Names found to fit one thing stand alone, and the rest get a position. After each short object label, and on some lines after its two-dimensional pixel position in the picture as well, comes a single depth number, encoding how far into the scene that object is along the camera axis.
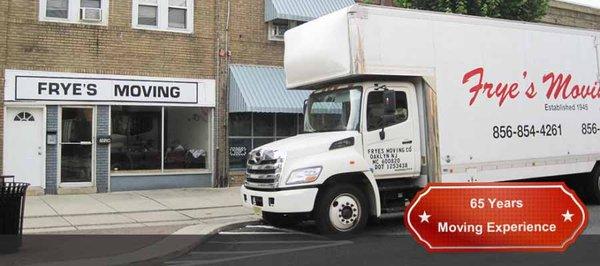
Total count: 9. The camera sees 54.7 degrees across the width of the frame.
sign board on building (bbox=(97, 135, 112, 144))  14.52
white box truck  8.53
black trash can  7.35
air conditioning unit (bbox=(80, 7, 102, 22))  14.48
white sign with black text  13.71
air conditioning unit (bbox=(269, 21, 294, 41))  16.88
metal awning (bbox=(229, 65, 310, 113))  15.51
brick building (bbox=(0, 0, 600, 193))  13.84
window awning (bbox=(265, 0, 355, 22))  16.23
